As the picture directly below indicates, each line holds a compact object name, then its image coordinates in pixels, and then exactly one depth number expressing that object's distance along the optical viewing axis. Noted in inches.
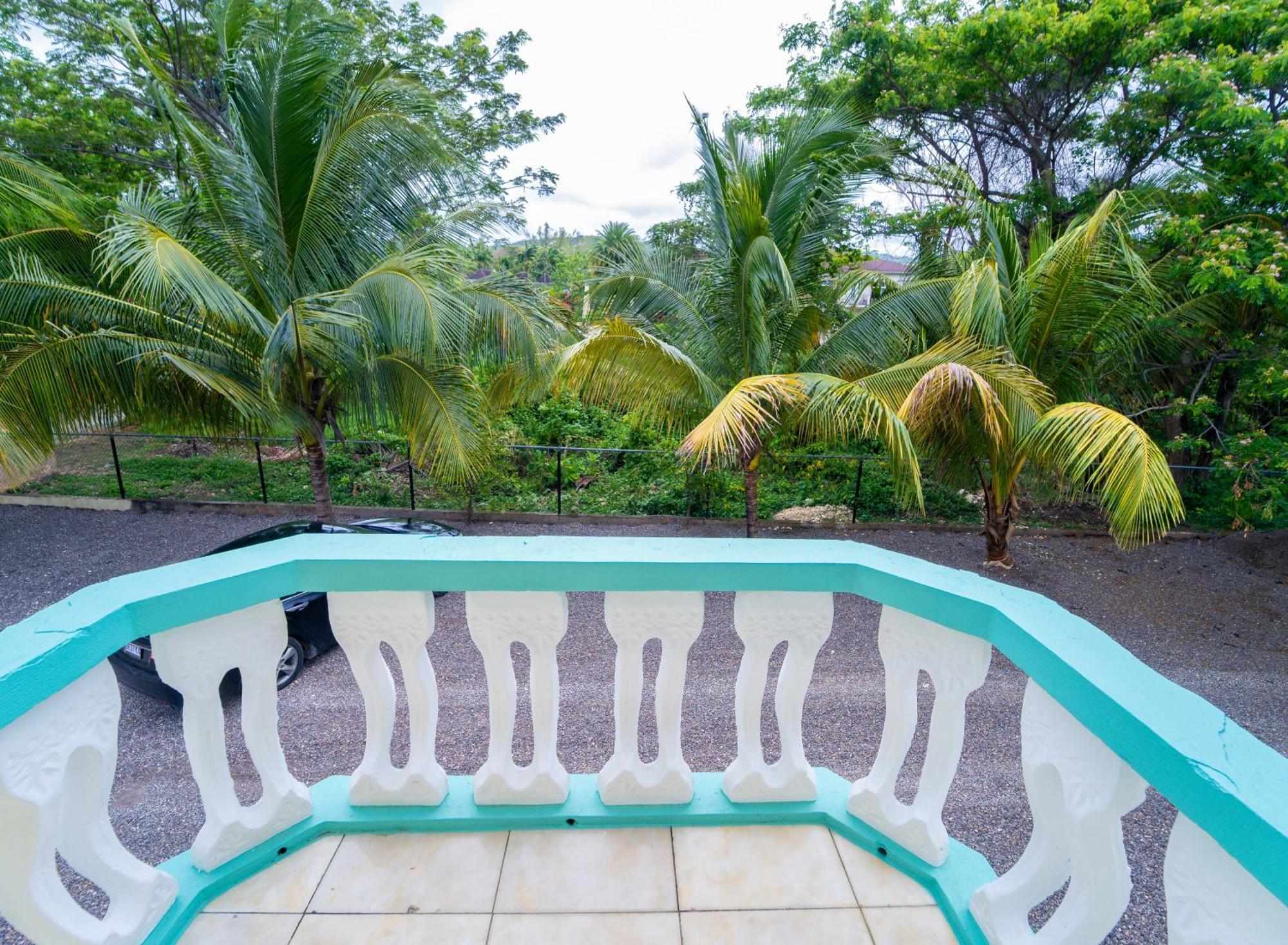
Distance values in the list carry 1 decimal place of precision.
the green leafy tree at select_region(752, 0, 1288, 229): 266.1
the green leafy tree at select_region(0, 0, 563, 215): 398.6
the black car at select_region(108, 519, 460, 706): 177.6
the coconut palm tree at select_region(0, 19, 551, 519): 212.2
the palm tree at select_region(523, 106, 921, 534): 237.5
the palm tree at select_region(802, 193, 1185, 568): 209.0
